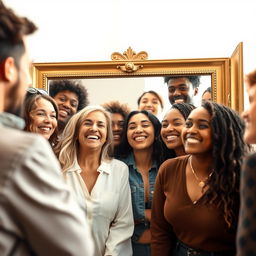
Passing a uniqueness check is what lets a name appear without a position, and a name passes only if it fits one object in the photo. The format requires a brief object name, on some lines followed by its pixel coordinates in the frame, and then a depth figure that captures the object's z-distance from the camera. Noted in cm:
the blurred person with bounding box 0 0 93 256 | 70
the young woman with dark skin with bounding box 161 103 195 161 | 204
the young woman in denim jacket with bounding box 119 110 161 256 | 199
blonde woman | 187
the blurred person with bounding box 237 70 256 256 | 79
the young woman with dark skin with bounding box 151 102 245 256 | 152
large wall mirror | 213
